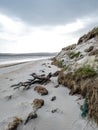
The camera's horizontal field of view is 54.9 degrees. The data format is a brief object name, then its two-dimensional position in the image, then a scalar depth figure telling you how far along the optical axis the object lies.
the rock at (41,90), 3.74
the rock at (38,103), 3.19
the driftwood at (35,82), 4.28
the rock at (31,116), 2.79
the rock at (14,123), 2.61
